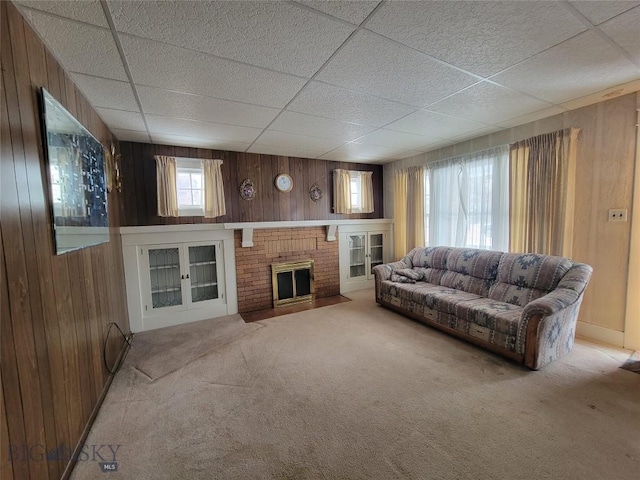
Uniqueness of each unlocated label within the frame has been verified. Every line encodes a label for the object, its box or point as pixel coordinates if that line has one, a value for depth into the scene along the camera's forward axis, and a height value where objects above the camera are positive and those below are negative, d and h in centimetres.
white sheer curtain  350 +18
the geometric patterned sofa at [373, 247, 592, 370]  233 -93
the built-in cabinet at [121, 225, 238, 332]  338 -70
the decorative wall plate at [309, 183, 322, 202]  477 +45
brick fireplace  407 -63
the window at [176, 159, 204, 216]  381 +50
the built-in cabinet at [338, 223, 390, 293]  495 -67
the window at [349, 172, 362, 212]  518 +45
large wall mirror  148 +30
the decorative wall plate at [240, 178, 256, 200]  418 +46
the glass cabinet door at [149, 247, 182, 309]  353 -72
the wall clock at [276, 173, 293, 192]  445 +60
